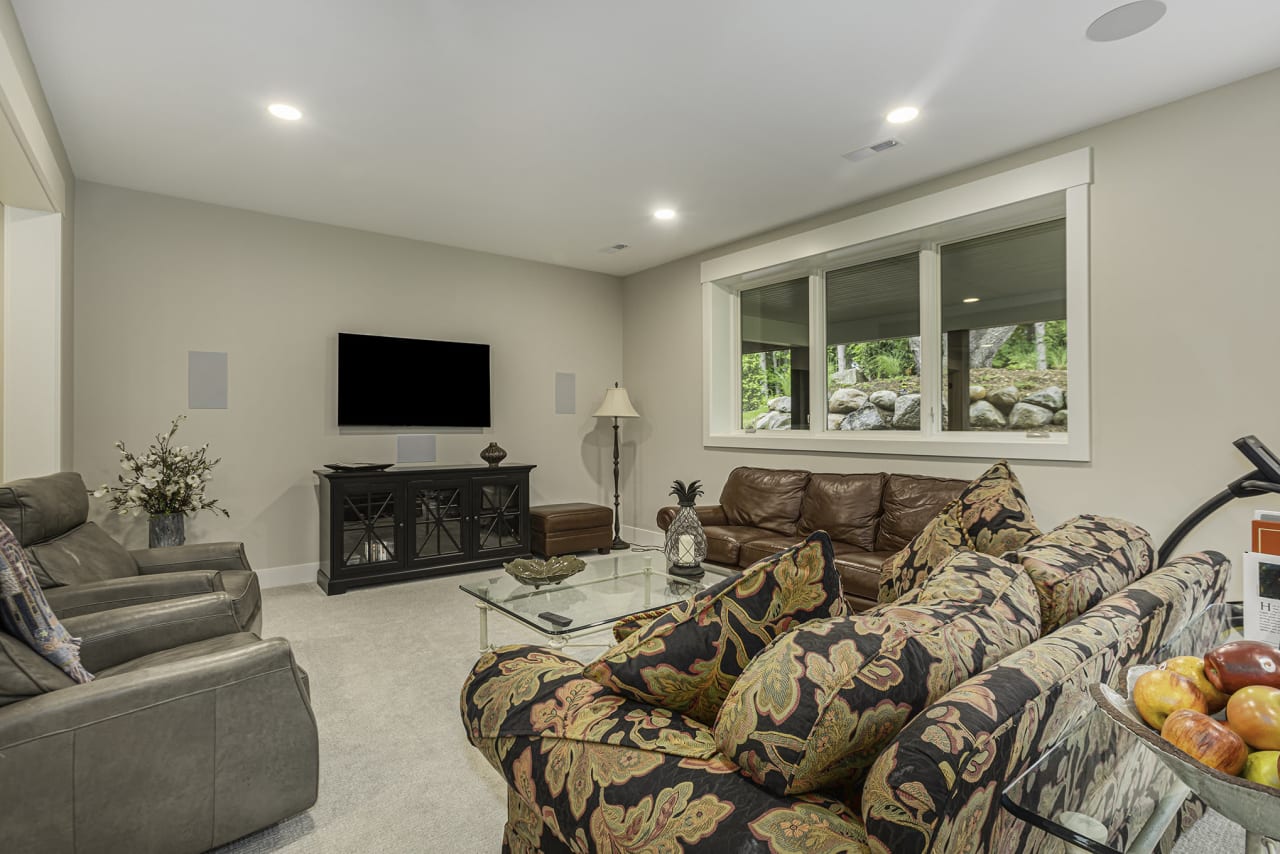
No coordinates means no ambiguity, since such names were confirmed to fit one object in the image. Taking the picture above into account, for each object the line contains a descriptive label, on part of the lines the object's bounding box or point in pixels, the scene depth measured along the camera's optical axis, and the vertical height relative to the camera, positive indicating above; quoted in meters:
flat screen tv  4.86 +0.37
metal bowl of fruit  0.69 -0.35
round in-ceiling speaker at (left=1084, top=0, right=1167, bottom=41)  2.32 +1.54
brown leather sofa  3.60 -0.57
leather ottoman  5.30 -0.86
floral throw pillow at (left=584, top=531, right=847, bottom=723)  1.10 -0.35
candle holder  3.23 -0.58
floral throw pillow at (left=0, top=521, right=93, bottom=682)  1.46 -0.44
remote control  2.42 -0.74
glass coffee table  2.46 -0.77
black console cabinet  4.41 -0.70
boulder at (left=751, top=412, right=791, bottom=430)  5.21 +0.05
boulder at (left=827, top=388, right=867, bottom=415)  4.70 +0.21
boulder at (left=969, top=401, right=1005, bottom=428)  3.92 +0.07
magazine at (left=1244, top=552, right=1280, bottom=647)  1.55 -0.43
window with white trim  3.59 +0.68
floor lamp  5.84 +0.17
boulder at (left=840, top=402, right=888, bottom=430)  4.57 +0.06
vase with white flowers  3.79 -0.37
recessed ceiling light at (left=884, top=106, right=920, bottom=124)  3.09 +1.55
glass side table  0.79 -0.48
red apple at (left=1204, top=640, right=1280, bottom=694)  0.79 -0.30
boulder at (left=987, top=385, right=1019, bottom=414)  3.84 +0.18
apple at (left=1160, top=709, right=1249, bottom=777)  0.70 -0.35
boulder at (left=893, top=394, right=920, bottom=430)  4.34 +0.10
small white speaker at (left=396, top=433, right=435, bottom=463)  5.12 -0.16
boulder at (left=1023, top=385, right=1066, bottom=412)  3.62 +0.17
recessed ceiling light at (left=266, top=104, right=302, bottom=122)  3.03 +1.53
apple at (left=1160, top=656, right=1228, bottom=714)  0.82 -0.33
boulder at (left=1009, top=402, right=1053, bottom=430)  3.69 +0.06
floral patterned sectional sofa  0.79 -0.42
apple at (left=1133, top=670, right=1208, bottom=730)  0.78 -0.34
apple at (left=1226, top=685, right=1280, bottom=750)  0.70 -0.33
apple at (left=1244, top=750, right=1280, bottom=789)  0.67 -0.37
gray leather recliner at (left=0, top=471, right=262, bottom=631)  2.17 -0.55
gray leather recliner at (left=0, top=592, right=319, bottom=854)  1.40 -0.77
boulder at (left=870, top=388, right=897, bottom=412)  4.50 +0.21
